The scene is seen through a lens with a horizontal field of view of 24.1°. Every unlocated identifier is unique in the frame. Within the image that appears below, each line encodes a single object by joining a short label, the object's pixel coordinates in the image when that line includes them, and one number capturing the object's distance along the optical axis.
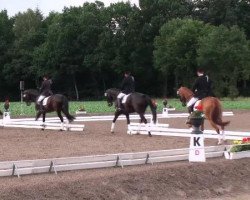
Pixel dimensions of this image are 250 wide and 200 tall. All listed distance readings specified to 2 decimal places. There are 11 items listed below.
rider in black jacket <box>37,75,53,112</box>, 25.00
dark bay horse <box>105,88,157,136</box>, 21.59
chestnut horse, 18.27
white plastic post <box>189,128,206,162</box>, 14.08
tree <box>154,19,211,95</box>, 67.50
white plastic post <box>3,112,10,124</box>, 26.46
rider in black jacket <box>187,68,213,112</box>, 19.12
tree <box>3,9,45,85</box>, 75.56
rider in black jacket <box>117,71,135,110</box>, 22.33
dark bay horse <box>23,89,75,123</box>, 23.78
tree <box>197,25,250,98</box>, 63.12
